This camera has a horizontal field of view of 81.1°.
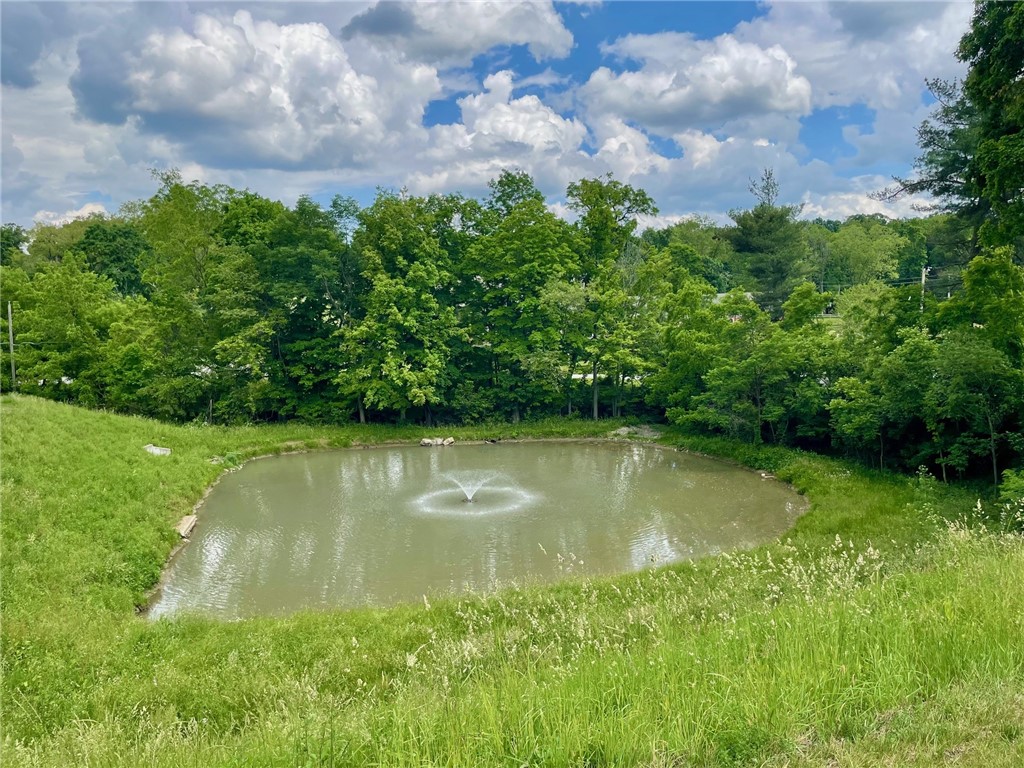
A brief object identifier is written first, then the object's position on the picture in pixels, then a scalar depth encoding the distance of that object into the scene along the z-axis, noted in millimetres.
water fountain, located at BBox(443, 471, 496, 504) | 18594
